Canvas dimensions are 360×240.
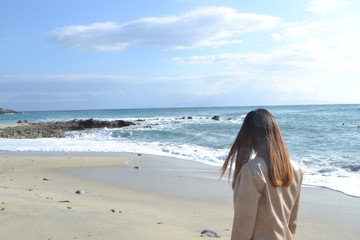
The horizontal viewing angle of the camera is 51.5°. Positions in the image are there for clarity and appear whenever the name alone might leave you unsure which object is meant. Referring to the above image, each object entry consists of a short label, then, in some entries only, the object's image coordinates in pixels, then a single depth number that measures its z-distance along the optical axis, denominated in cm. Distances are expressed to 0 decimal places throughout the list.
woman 203
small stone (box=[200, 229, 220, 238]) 474
